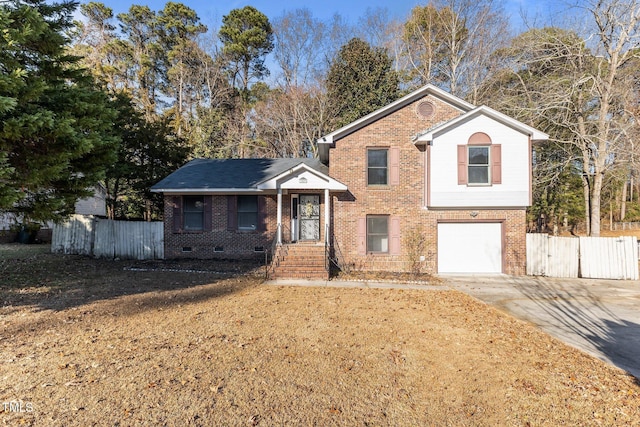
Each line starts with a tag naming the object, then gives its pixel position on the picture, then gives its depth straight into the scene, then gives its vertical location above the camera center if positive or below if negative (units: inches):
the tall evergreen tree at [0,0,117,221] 251.0 +84.8
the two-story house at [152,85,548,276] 474.6 +32.9
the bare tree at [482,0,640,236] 528.1 +243.9
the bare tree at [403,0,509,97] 888.9 +523.6
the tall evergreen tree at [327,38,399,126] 967.0 +432.4
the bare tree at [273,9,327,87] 1147.9 +627.7
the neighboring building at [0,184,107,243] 743.7 +29.5
